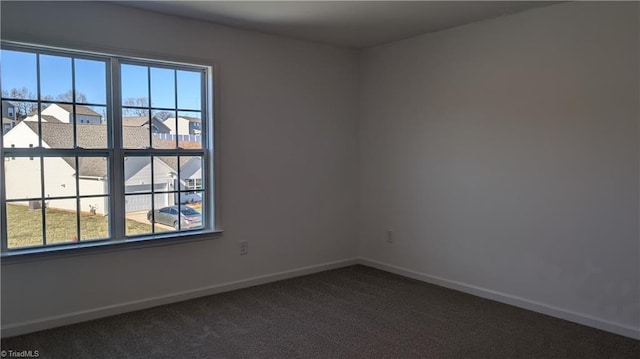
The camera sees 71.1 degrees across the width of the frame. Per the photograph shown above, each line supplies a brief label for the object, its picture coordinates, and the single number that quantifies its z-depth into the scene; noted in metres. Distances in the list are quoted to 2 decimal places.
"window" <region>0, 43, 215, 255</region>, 3.16
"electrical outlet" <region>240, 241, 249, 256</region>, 4.21
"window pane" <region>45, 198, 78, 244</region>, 3.28
